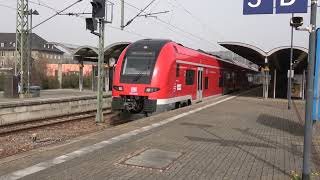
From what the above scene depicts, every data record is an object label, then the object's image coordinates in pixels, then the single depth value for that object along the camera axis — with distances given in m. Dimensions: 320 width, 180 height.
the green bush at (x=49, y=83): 44.19
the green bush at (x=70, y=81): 47.28
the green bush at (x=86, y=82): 47.91
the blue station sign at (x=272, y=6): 6.85
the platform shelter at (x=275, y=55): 29.33
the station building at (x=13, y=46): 111.20
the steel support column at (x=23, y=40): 30.02
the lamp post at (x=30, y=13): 30.35
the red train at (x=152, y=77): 16.12
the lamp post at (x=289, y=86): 21.58
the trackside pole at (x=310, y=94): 6.00
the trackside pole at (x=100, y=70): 15.02
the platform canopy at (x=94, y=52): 34.38
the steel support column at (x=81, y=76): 39.01
